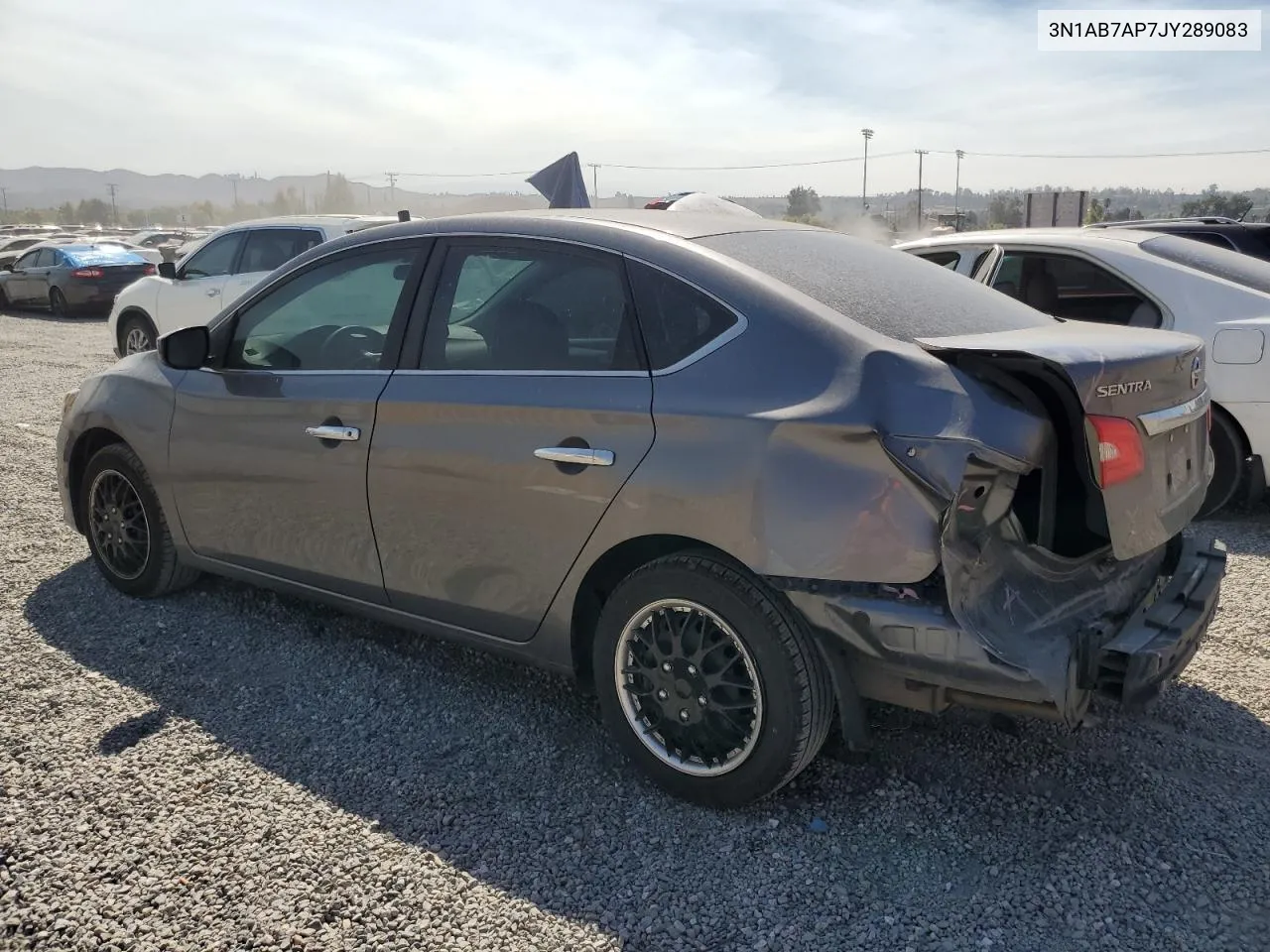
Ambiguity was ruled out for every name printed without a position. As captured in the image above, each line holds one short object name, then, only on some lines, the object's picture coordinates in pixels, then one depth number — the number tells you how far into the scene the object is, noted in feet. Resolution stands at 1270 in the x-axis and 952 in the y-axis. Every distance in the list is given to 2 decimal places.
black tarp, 30.50
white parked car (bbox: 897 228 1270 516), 17.60
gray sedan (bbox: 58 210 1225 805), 8.63
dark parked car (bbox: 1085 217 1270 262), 26.27
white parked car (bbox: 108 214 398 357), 34.53
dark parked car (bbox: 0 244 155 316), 63.26
